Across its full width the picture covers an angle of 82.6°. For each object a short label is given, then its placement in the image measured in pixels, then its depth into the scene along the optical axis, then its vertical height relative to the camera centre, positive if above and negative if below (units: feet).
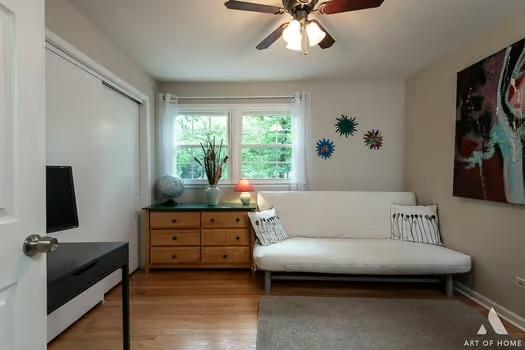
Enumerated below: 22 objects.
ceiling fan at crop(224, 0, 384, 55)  5.73 +3.15
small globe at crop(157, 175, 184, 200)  11.57 -0.69
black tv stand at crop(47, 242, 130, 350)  3.56 -1.41
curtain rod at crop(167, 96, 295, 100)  12.40 +2.96
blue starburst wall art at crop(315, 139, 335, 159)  12.37 +0.88
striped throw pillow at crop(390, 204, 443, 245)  9.85 -1.84
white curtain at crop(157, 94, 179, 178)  12.10 +1.39
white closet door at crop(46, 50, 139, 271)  6.50 +0.52
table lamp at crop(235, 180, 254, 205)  11.55 -0.84
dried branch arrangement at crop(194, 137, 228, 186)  11.48 +0.30
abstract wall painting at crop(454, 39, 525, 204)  6.87 +1.07
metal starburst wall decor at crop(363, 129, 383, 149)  12.33 +1.30
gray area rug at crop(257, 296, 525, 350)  6.29 -3.67
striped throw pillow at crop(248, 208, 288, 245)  9.73 -1.96
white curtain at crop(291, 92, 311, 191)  12.12 +1.34
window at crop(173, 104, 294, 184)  12.60 +1.19
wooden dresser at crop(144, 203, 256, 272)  10.82 -2.49
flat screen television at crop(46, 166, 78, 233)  5.08 -0.56
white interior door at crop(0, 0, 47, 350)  2.60 -0.03
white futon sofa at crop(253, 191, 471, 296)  8.54 -2.42
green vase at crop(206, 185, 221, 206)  11.41 -0.98
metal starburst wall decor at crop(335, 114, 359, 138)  12.36 +1.80
